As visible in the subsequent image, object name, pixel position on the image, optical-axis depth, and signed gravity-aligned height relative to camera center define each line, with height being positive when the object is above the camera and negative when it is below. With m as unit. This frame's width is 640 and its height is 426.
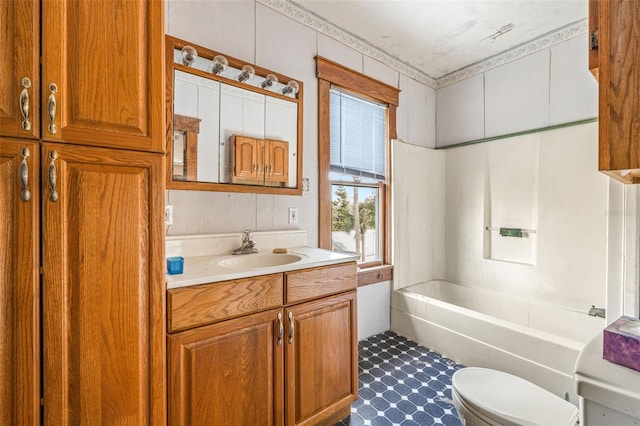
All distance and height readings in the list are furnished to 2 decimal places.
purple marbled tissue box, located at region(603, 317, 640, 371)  0.76 -0.35
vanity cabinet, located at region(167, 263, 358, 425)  1.15 -0.62
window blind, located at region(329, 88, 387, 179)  2.42 +0.66
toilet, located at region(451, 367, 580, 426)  1.13 -0.79
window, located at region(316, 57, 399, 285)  2.30 +0.40
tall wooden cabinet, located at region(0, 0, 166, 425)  0.82 -0.01
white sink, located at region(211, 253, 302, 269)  1.62 -0.28
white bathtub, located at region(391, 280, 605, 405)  1.83 -0.90
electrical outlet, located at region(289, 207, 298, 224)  2.11 -0.03
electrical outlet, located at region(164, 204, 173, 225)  1.61 -0.02
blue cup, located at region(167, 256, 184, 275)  1.22 -0.23
